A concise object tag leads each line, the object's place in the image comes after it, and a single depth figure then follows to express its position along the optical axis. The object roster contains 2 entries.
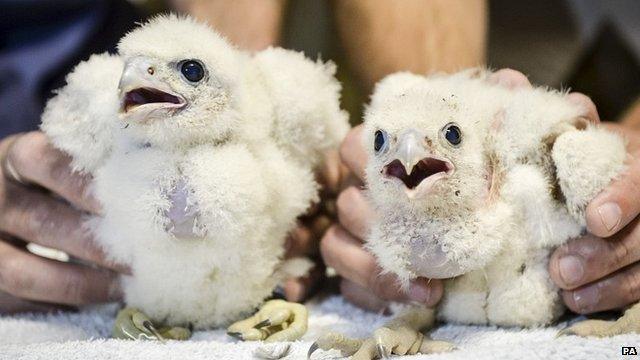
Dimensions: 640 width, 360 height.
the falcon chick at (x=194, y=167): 0.85
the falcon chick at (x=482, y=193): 0.83
